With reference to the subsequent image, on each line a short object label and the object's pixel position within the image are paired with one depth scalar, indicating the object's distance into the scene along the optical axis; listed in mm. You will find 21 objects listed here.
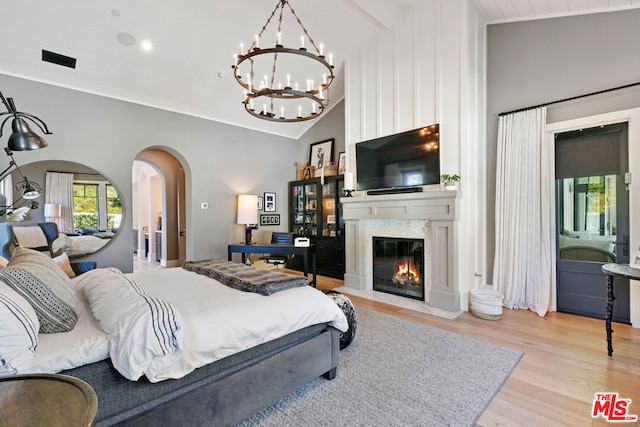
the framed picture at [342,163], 5496
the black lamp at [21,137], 2445
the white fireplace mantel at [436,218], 3605
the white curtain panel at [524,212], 3494
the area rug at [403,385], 1794
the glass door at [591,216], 3182
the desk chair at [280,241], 5541
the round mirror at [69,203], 3670
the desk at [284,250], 4617
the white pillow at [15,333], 1132
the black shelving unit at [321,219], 5473
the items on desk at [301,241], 4898
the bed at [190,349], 1317
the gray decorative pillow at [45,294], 1396
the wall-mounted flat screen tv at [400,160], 3801
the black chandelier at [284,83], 2375
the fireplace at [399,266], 4109
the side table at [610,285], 2418
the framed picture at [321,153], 5984
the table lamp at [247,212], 5539
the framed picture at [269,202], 6168
